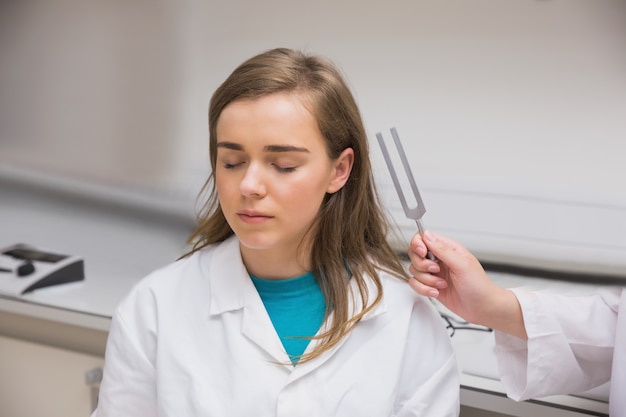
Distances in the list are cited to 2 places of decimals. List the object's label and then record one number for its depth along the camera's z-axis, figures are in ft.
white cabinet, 5.55
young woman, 3.29
